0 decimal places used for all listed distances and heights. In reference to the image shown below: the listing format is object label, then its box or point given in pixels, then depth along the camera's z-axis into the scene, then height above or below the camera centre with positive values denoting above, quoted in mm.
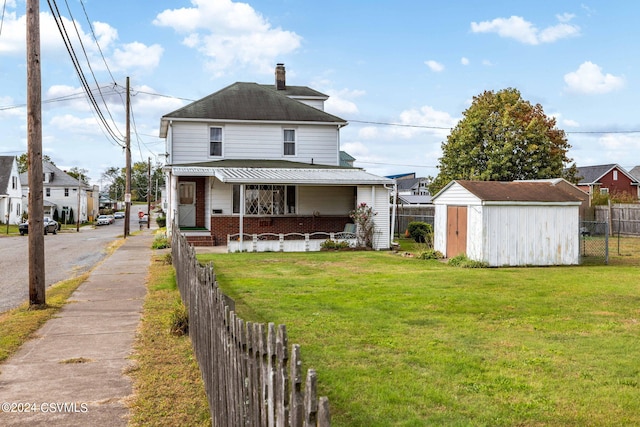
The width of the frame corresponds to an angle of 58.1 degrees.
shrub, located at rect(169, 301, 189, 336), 8414 -1629
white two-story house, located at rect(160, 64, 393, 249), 24109 +1761
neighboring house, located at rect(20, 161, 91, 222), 71500 +2825
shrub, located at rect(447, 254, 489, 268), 17708 -1590
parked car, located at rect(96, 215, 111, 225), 65375 -871
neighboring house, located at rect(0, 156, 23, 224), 56906 +2365
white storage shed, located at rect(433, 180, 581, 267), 17891 -413
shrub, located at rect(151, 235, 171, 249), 25016 -1350
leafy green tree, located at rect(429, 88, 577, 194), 41656 +5025
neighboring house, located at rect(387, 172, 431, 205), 93938 +4251
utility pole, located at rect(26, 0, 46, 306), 10383 +1083
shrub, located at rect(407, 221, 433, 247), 28094 -916
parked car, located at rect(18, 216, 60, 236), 44144 -1029
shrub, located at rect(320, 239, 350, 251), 23359 -1338
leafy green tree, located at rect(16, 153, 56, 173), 102125 +9294
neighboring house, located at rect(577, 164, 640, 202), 61375 +3322
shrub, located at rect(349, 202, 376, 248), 23750 -493
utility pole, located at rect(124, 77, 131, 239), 35312 +2893
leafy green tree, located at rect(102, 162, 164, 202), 136250 +7494
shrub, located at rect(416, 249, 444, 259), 20062 -1500
